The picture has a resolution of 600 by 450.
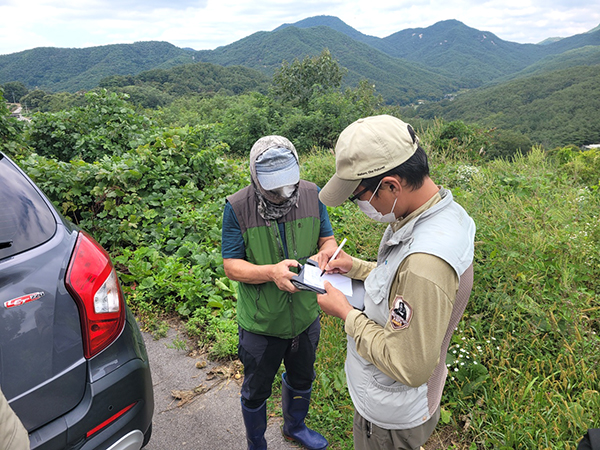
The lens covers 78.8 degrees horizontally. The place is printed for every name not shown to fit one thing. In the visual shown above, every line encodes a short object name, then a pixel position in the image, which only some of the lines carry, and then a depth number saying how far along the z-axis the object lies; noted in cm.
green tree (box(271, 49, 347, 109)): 2592
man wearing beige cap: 115
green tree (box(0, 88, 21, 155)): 670
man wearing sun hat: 191
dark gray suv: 141
